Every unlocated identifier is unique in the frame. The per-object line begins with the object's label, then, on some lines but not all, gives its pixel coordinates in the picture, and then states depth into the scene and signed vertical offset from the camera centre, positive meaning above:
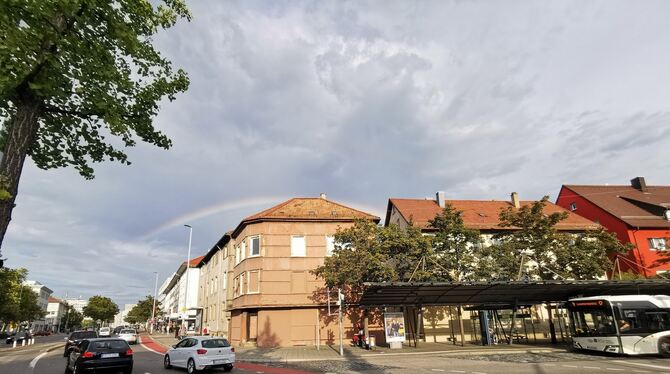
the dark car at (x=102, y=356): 15.16 -1.26
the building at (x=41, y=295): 129.50 +8.18
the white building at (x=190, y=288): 69.75 +4.86
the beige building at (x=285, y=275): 31.20 +2.78
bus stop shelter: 23.25 +0.75
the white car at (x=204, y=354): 16.45 -1.45
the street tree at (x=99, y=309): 118.73 +2.99
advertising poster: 26.08 -1.04
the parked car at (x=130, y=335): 39.49 -1.46
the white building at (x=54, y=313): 150.12 +2.89
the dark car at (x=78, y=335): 25.69 -0.92
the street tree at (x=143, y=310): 107.31 +1.99
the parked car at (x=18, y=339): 52.66 -1.99
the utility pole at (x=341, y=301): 22.30 +0.51
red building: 36.88 +8.05
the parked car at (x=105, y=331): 51.34 -1.40
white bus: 19.94 -1.11
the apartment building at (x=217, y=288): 39.72 +2.91
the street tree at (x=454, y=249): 28.33 +3.77
